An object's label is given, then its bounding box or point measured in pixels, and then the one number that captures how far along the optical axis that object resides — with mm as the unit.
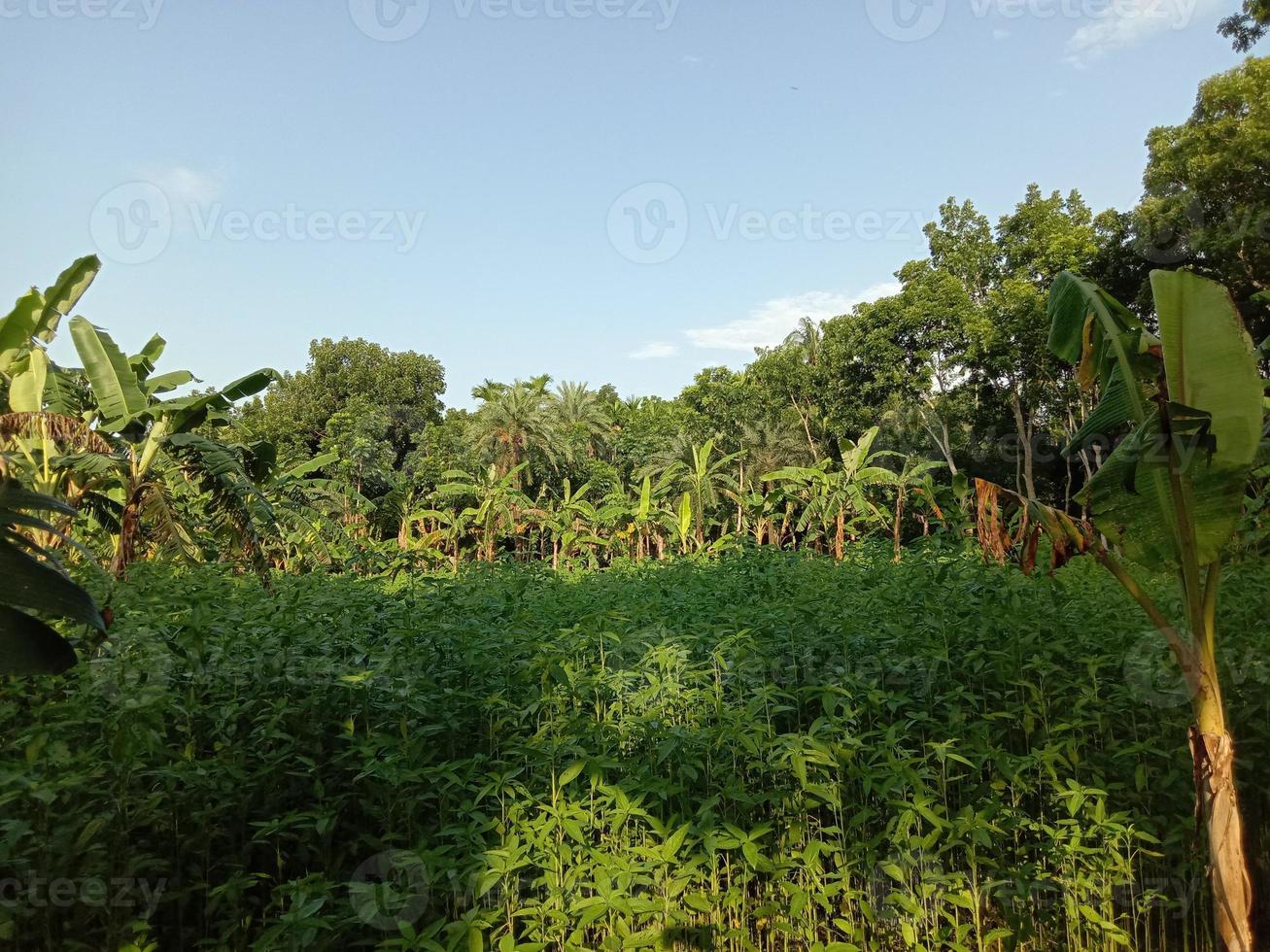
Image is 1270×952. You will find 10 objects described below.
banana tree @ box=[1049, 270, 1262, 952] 2887
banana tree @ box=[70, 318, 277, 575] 7816
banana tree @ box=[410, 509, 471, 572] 15536
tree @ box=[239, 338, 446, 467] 38438
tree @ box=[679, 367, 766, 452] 30297
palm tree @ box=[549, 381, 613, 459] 30516
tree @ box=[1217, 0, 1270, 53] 13836
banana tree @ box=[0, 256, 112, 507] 6578
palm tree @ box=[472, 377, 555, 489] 27422
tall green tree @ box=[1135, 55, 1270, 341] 14789
